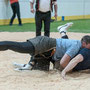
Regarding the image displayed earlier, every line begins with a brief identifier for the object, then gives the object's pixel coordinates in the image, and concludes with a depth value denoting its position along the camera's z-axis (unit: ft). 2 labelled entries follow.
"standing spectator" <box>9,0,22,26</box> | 68.02
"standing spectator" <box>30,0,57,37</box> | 35.58
